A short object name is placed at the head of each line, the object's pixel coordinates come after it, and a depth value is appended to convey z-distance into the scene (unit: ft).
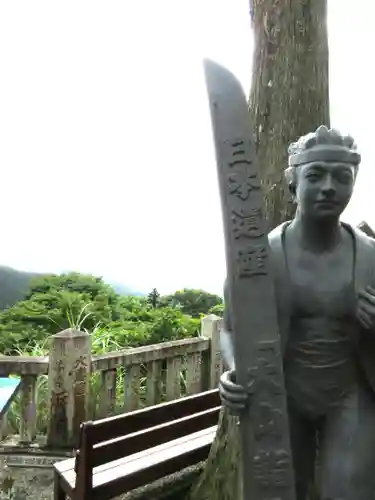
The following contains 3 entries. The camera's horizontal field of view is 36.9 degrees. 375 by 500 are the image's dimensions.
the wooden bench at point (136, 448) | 10.67
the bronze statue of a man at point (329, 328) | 6.48
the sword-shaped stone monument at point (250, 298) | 6.38
